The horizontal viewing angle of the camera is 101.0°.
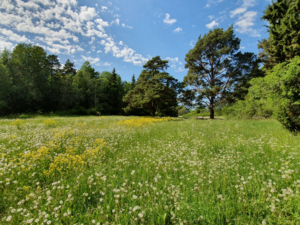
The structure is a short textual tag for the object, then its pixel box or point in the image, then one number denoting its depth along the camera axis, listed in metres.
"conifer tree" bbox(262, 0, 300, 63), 13.90
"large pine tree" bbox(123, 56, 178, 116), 26.16
